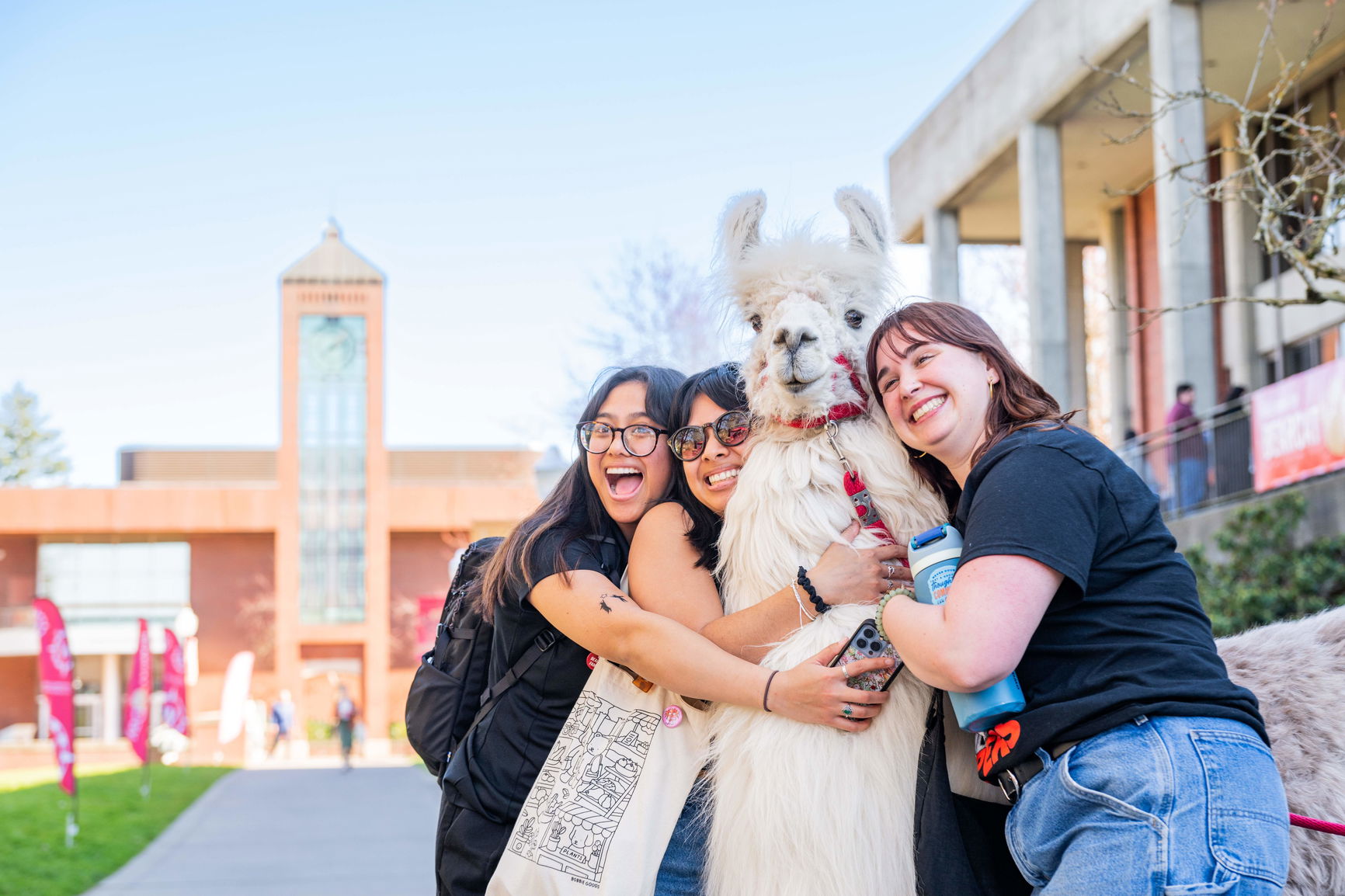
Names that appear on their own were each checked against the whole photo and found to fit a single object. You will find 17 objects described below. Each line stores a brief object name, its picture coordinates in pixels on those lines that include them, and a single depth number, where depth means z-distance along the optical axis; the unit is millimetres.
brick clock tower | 42625
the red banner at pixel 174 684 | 21828
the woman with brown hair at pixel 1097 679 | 1944
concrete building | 15602
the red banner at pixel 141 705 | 17800
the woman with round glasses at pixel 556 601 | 2982
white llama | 2480
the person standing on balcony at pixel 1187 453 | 14594
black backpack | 3406
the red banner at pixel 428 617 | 15859
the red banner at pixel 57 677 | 11625
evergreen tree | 70688
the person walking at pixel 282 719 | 35469
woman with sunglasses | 2676
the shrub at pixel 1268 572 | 11094
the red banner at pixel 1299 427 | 10984
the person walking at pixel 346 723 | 28909
